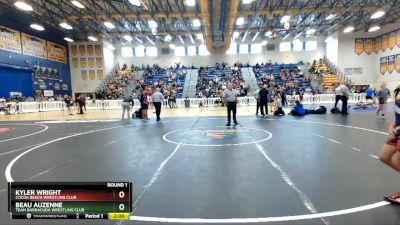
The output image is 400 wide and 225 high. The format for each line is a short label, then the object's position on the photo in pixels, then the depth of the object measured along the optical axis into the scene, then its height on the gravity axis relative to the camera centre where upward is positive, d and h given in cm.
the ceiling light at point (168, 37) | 3528 +734
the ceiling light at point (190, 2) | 1962 +638
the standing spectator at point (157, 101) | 1565 -32
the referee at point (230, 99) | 1239 -25
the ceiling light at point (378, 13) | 2170 +592
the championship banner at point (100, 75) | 3988 +298
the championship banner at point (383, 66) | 3509 +302
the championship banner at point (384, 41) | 3494 +597
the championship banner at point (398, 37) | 3219 +597
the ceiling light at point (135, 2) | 1806 +597
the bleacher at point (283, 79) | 3559 +205
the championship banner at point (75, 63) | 3950 +468
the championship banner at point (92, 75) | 3972 +299
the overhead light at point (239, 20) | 2702 +715
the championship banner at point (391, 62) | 3328 +326
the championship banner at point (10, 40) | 2673 +570
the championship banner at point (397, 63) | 3200 +294
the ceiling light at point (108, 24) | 2575 +660
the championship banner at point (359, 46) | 3778 +590
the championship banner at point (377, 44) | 3647 +593
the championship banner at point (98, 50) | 3969 +644
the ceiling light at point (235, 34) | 3561 +761
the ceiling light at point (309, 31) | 3472 +757
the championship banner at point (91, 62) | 3962 +478
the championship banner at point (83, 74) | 3959 +314
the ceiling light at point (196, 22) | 2808 +728
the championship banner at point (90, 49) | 3953 +657
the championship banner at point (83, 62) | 3956 +479
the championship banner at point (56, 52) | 3460 +572
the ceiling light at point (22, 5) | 1773 +591
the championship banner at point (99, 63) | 3991 +464
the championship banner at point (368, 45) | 3762 +595
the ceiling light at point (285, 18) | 2573 +677
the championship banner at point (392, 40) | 3319 +587
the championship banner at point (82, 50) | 3966 +647
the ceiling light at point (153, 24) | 2897 +758
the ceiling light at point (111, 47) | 4118 +717
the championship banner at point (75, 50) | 3969 +656
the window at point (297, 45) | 4228 +692
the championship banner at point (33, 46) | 3019 +571
